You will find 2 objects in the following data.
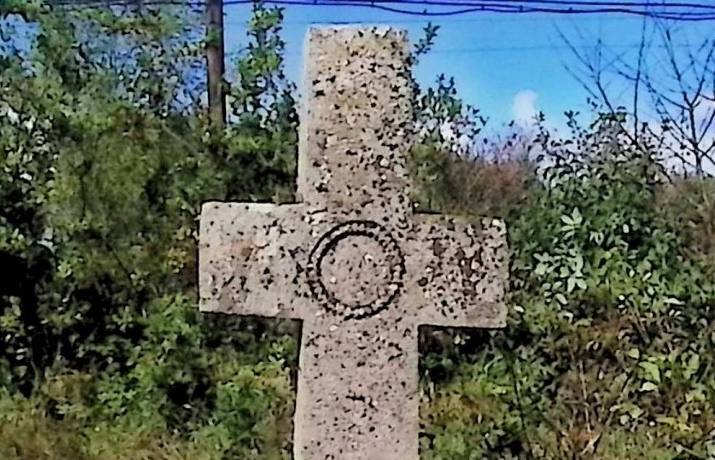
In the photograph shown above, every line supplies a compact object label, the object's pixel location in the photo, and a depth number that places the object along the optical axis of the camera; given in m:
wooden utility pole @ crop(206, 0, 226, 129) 6.48
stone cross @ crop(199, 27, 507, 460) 3.30
